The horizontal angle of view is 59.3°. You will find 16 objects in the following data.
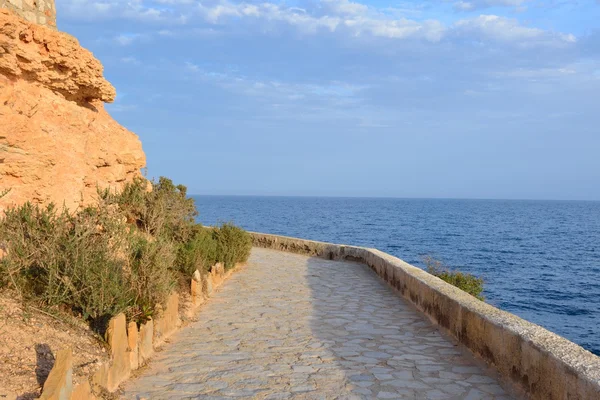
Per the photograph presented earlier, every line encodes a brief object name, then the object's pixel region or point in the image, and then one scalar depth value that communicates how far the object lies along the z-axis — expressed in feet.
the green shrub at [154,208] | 30.91
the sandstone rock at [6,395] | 11.45
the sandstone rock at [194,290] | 27.51
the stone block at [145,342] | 18.19
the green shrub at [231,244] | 38.34
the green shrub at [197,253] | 30.48
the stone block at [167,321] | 20.58
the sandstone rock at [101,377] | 14.28
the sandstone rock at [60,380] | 11.60
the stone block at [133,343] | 17.31
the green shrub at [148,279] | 20.20
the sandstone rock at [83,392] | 12.39
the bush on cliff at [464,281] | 54.70
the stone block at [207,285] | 30.47
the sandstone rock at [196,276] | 28.86
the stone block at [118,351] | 15.60
